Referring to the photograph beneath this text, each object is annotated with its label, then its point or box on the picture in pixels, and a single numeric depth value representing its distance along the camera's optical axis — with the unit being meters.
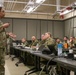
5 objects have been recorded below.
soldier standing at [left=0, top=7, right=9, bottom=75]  2.52
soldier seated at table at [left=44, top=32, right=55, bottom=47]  5.31
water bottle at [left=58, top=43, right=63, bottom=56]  3.26
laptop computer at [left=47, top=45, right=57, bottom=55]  3.36
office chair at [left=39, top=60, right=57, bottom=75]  3.71
